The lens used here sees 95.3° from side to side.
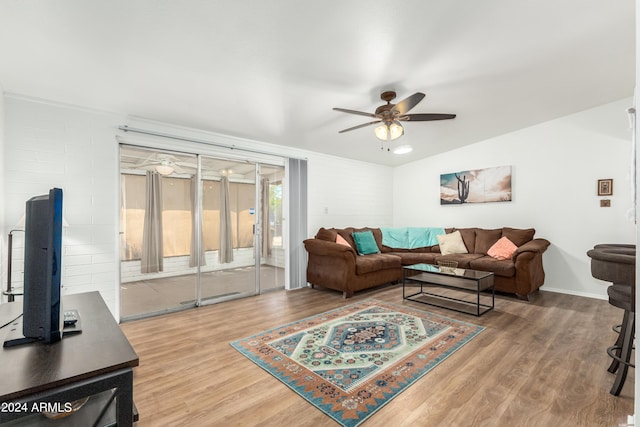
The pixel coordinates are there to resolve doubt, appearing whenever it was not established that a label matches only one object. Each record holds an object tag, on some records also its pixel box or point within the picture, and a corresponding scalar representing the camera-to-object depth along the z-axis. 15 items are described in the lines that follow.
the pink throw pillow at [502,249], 4.41
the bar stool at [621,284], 1.78
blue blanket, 5.53
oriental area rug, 1.90
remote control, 1.29
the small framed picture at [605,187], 4.00
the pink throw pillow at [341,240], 4.79
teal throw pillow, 4.99
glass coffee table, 3.49
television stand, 0.81
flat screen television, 1.05
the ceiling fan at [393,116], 2.90
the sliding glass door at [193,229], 3.60
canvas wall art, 5.00
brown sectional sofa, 3.99
